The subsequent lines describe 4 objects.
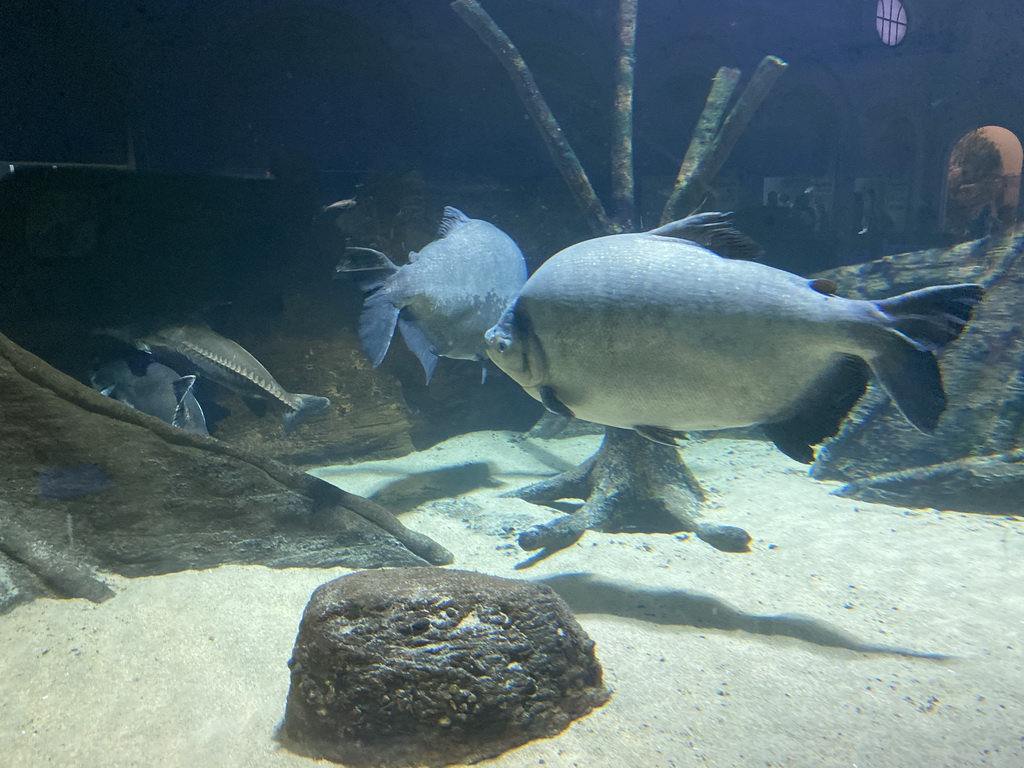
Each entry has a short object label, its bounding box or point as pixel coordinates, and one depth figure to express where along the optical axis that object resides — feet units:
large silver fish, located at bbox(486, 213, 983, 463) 5.97
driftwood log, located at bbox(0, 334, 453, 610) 8.36
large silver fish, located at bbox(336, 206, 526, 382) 11.30
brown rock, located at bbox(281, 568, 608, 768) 5.44
